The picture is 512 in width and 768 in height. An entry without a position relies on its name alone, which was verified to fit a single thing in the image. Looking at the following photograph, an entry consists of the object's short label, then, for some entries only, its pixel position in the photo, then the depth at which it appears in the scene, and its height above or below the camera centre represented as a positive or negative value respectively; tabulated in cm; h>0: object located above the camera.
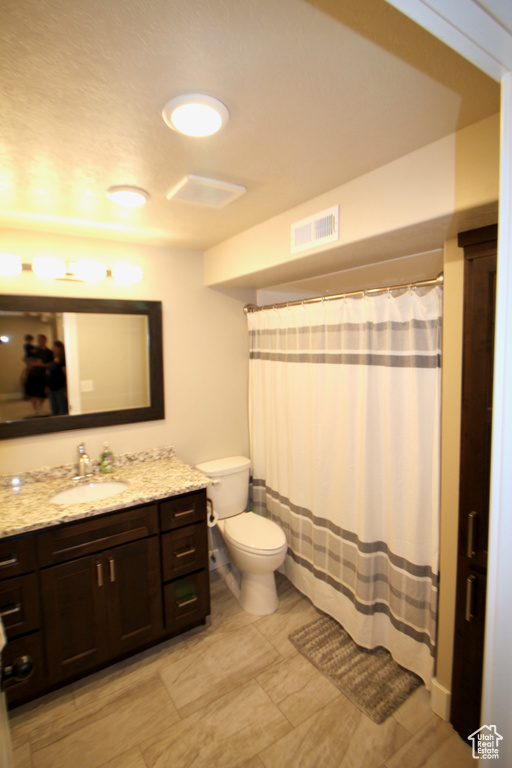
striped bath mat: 177 -164
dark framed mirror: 210 -1
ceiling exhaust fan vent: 154 +75
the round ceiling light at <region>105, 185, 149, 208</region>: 162 +75
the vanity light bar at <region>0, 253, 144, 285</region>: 203 +55
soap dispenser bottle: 233 -64
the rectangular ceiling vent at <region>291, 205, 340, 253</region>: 164 +60
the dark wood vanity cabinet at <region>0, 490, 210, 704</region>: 175 -117
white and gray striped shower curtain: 175 -57
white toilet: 229 -115
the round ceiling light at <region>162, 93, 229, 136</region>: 105 +73
